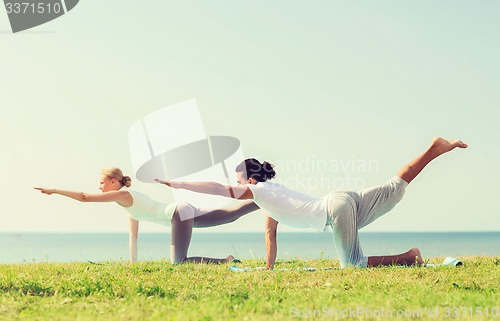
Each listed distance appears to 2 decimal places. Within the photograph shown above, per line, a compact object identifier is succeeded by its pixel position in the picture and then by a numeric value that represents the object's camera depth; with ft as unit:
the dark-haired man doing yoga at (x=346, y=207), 28.76
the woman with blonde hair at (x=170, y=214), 33.45
